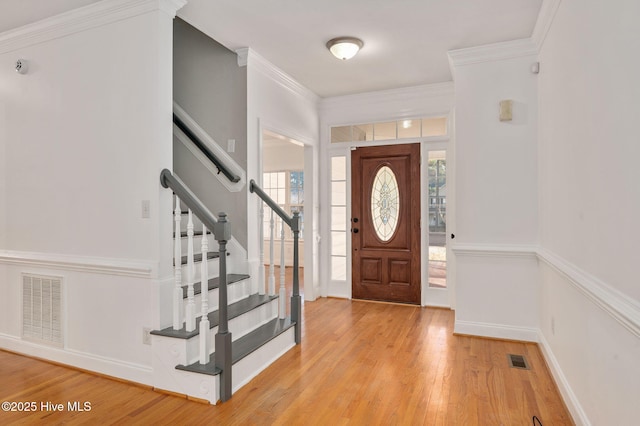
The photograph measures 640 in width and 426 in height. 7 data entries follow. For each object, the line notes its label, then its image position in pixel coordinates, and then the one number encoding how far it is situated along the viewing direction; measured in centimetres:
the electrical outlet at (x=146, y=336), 267
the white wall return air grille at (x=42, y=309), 303
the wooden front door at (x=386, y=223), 494
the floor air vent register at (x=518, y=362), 306
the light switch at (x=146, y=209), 267
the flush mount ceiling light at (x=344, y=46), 346
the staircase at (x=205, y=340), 246
